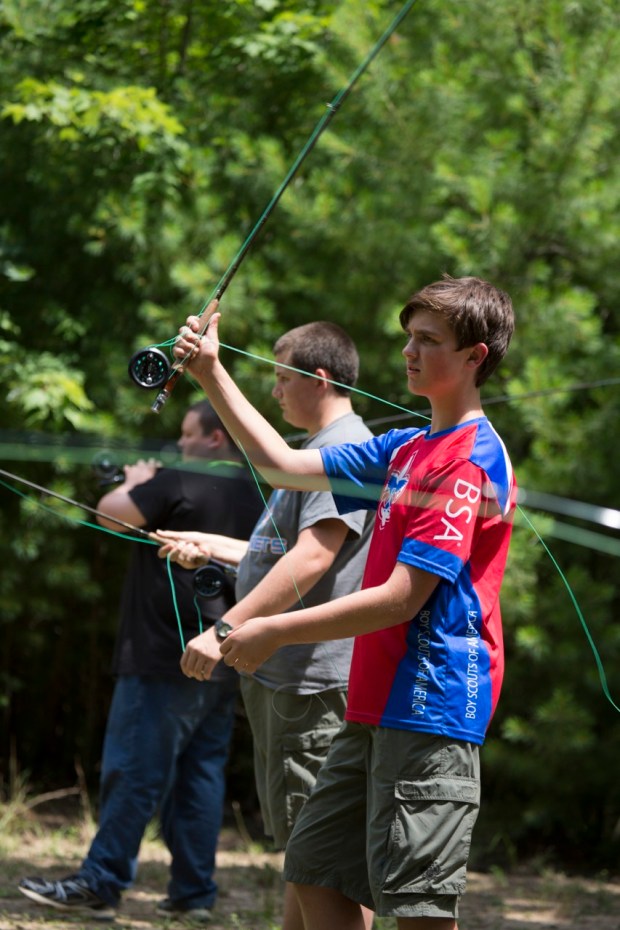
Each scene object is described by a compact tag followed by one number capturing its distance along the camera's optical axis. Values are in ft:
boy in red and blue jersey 13.60
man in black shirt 25.07
